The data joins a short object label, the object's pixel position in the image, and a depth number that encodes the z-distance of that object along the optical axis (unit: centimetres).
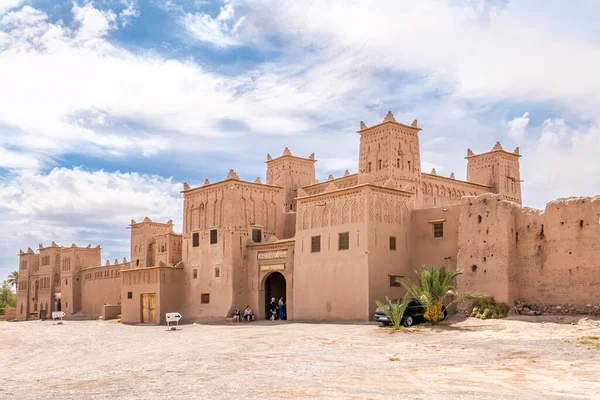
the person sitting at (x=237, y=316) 3550
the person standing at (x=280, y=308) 3494
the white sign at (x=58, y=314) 4598
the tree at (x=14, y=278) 7596
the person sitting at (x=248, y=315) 3581
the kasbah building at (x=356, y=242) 2520
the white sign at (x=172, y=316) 3264
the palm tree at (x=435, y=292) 2448
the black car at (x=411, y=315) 2508
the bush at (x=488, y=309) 2480
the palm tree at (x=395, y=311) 2398
